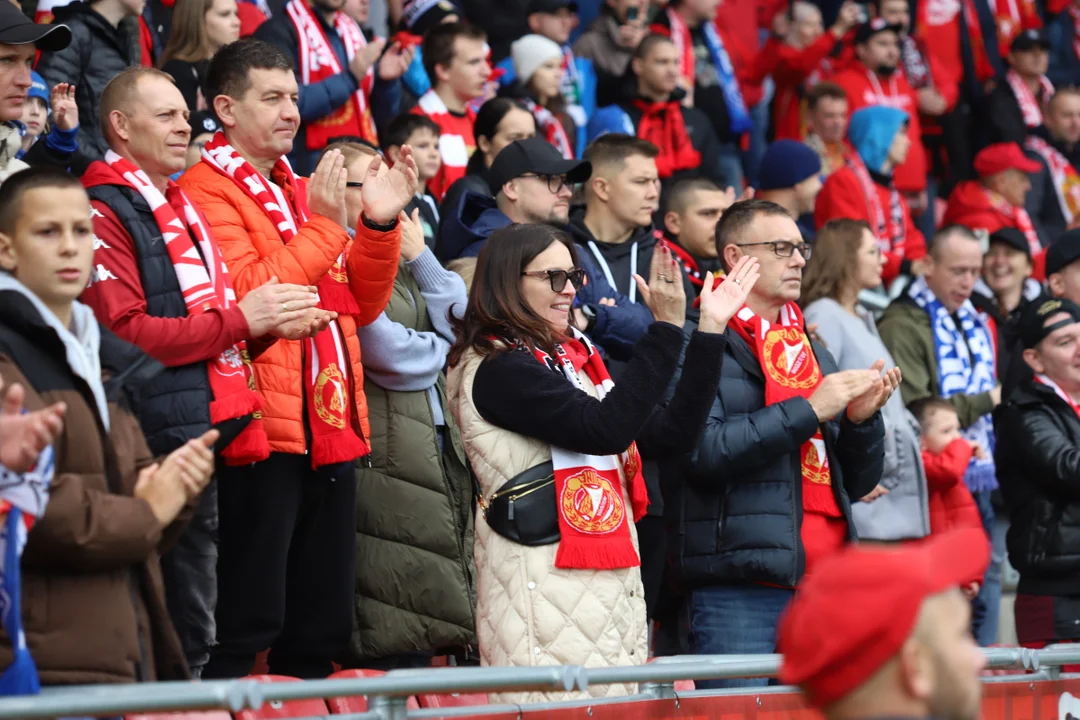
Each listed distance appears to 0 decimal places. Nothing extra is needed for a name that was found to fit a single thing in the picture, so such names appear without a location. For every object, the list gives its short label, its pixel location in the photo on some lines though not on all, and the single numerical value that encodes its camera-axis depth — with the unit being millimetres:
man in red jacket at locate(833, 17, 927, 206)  23594
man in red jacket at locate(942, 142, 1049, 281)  22594
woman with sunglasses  9328
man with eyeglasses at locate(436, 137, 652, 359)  13000
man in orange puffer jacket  9859
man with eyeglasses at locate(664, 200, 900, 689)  10523
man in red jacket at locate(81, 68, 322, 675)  8977
